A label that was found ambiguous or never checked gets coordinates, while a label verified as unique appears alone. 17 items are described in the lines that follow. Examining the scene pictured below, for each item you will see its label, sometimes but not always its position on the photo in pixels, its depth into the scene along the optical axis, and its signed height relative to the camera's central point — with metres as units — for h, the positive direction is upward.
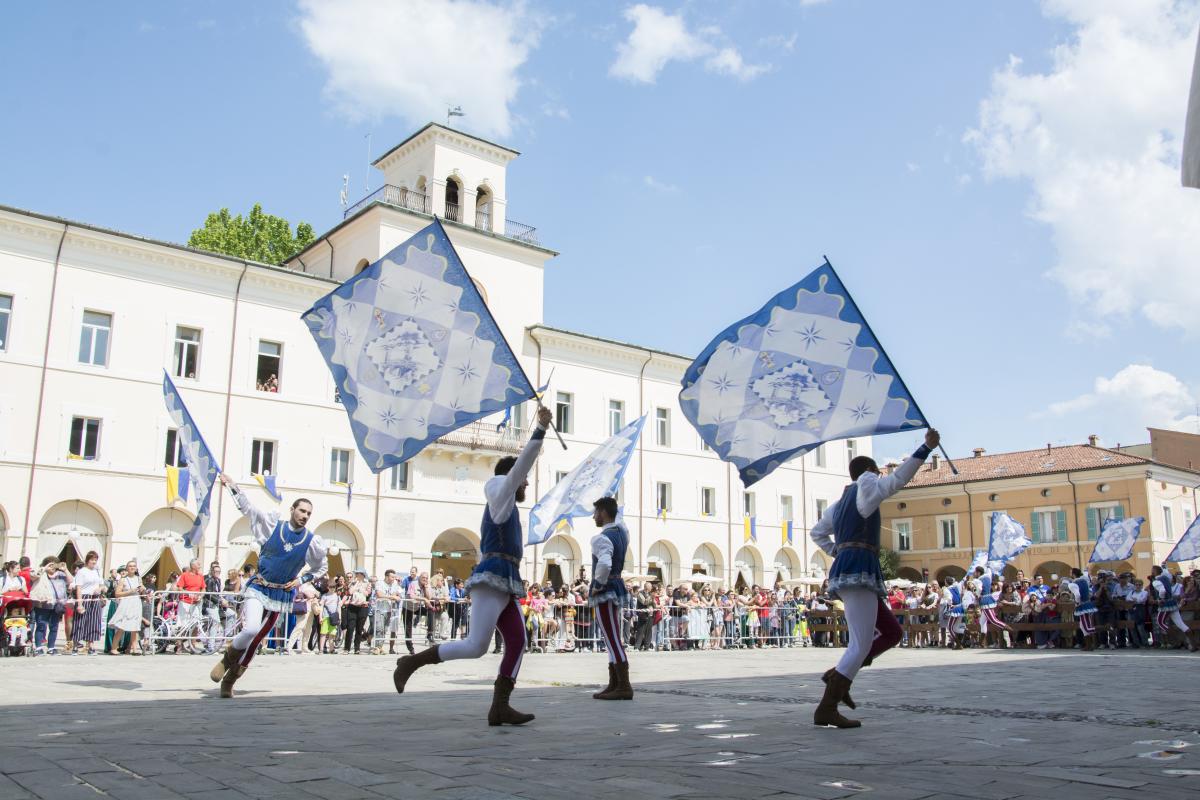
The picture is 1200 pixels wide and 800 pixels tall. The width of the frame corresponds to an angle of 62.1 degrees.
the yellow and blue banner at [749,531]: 49.25 +2.80
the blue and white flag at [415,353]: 8.93 +2.10
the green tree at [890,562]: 62.25 +1.74
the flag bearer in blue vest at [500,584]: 7.24 +0.00
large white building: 31.12 +6.28
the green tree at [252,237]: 49.66 +17.26
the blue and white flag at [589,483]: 16.95 +1.76
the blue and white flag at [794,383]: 9.21 +2.01
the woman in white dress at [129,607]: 18.27 -0.53
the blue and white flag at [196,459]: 12.86 +1.53
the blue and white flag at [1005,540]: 27.91 +1.45
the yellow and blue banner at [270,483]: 33.46 +3.22
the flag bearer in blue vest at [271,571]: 9.38 +0.09
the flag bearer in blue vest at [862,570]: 7.24 +0.14
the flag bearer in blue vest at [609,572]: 9.86 +0.14
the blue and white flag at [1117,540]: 27.81 +1.51
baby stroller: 17.03 -0.83
